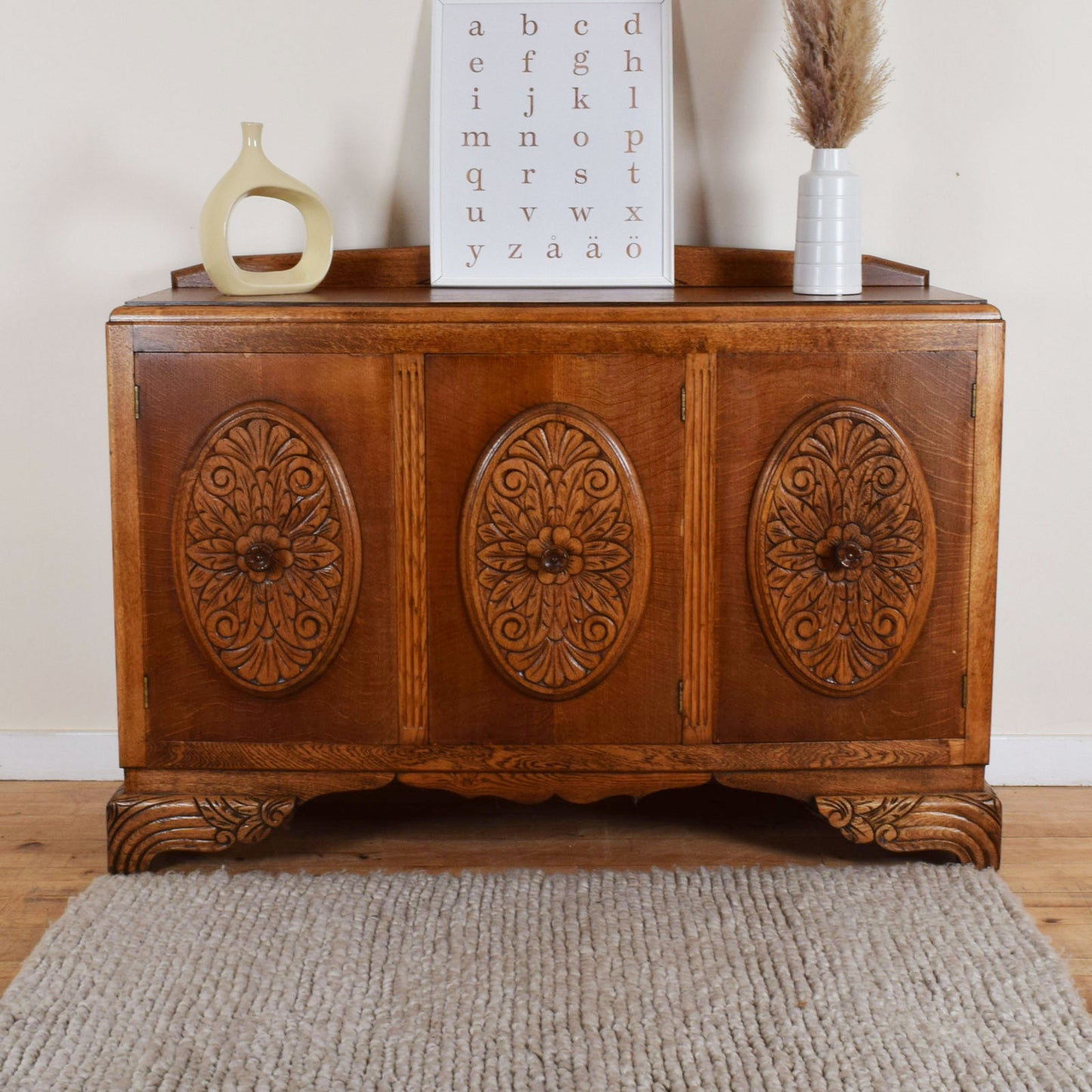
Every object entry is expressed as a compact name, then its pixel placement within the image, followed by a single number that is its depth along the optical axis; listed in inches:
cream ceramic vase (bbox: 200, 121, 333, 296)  70.9
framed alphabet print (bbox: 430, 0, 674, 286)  77.6
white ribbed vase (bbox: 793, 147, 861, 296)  71.4
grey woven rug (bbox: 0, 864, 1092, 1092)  55.0
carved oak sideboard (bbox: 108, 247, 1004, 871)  66.9
